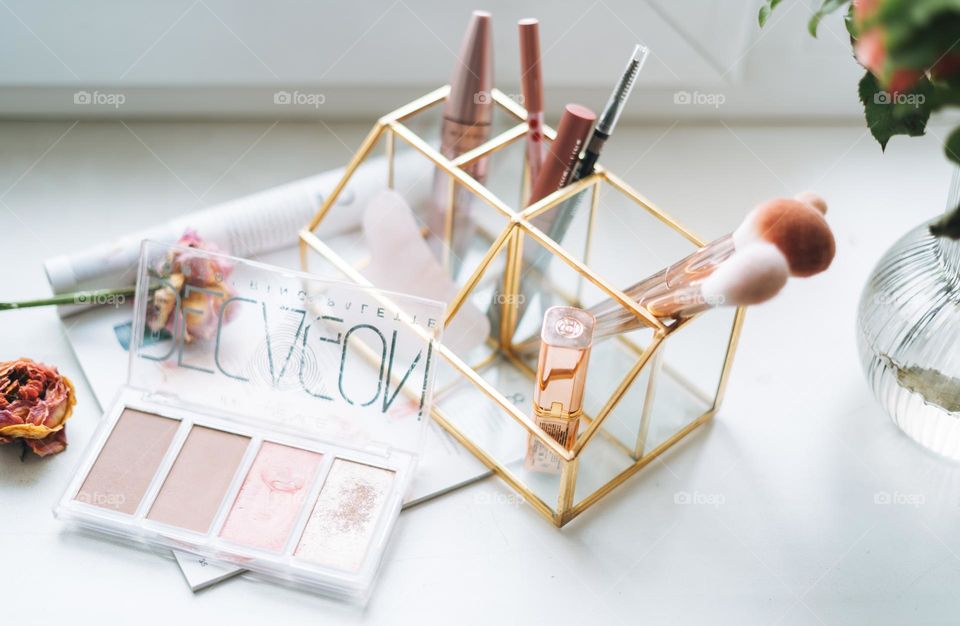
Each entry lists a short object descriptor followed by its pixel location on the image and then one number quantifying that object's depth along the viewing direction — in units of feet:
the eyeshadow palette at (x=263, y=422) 1.88
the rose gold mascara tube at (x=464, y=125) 2.12
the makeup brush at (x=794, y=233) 1.49
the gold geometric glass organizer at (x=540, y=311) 2.00
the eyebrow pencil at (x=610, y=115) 1.91
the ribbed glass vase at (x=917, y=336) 1.90
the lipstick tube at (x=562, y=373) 1.85
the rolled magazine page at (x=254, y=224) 2.27
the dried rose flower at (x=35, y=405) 1.94
